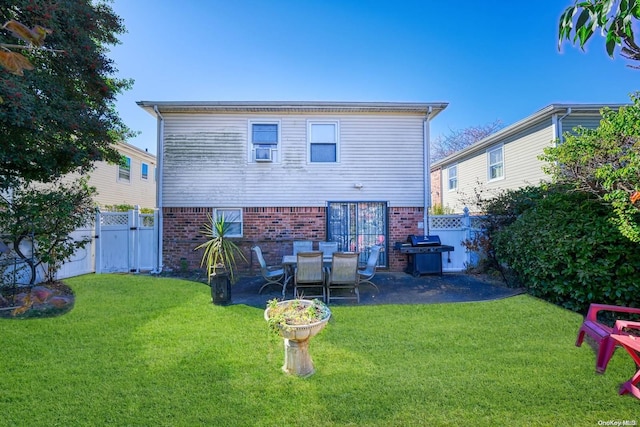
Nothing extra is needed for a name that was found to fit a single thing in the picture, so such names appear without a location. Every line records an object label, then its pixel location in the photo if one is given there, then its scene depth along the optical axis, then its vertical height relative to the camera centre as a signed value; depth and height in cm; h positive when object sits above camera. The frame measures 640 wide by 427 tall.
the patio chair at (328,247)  909 -87
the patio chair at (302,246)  898 -82
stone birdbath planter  333 -124
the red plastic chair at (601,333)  320 -133
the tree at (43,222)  648 -4
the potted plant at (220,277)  614 -121
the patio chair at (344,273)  641 -119
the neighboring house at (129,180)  1454 +213
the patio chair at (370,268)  730 -122
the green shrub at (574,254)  507 -69
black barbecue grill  885 -107
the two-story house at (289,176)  959 +139
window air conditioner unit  968 +214
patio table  694 -110
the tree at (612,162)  465 +97
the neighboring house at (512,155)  973 +276
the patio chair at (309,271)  641 -114
